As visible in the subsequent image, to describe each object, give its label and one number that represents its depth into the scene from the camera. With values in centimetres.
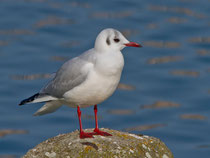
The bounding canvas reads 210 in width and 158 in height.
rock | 1152
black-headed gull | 1179
